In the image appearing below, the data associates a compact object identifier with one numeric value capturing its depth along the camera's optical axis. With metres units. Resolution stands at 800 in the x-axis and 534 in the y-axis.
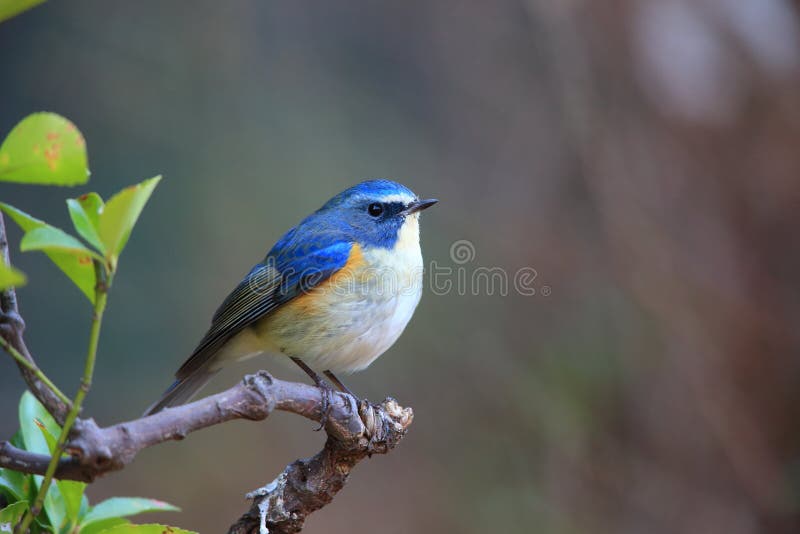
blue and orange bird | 4.09
